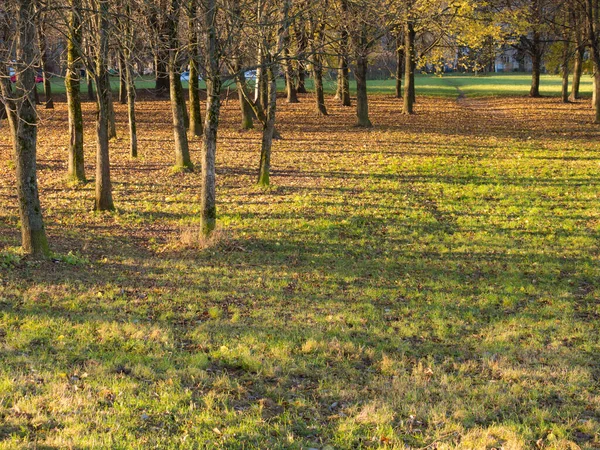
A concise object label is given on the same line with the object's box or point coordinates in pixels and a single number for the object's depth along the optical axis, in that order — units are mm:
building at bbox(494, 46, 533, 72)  111375
